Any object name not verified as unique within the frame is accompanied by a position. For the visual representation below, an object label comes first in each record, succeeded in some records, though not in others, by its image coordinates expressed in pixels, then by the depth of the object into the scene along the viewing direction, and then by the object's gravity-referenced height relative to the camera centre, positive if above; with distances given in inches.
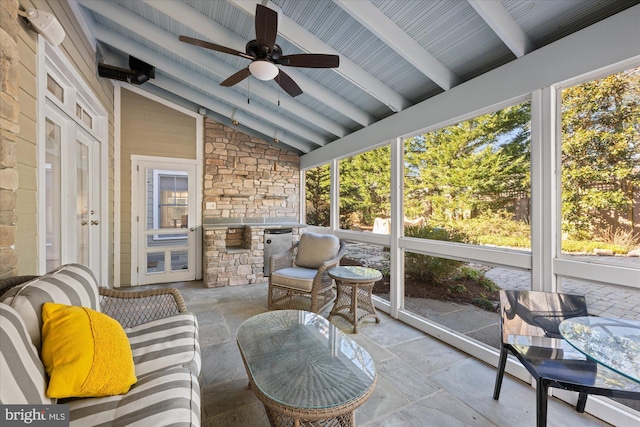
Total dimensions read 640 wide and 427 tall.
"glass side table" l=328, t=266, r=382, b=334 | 113.5 -35.4
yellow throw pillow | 42.6 -24.4
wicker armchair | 121.5 -29.2
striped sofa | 36.8 -30.7
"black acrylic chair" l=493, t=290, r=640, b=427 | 51.9 -31.7
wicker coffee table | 45.6 -31.9
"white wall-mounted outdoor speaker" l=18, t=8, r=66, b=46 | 66.8 +48.7
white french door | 90.5 +7.4
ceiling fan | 76.6 +47.7
